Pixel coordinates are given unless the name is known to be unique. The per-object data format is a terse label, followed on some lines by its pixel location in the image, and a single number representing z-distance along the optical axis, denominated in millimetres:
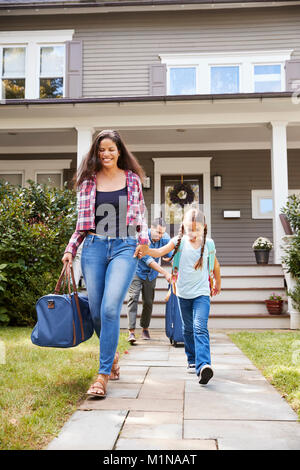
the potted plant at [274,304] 6832
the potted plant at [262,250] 8250
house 10336
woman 2914
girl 3297
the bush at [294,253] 6590
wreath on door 10461
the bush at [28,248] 6465
